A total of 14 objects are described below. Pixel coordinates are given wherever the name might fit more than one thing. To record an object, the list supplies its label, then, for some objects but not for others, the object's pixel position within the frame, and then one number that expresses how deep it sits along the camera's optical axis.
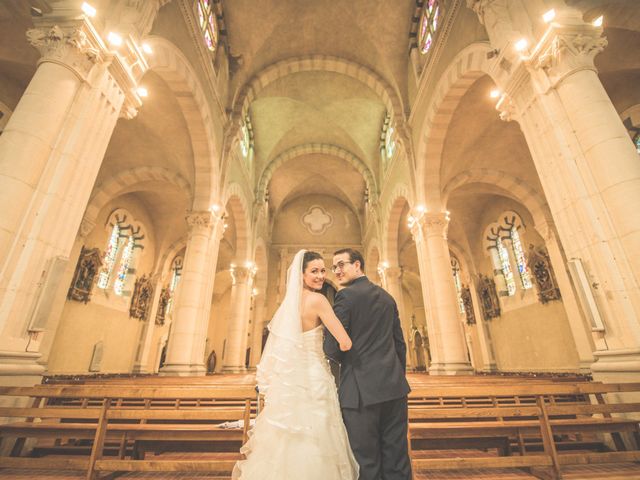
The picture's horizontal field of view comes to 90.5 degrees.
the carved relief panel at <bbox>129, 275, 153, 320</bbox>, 14.30
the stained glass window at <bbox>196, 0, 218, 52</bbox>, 8.72
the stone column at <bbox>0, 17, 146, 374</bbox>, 3.21
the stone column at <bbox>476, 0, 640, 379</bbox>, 3.37
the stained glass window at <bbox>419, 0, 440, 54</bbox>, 8.97
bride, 1.63
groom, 1.54
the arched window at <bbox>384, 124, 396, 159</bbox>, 12.93
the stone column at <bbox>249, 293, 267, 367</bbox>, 17.44
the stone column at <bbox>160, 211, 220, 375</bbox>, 7.95
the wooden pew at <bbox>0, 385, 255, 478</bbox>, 2.31
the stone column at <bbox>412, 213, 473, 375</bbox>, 8.16
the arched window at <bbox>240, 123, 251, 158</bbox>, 13.37
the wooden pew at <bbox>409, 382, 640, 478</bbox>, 2.41
